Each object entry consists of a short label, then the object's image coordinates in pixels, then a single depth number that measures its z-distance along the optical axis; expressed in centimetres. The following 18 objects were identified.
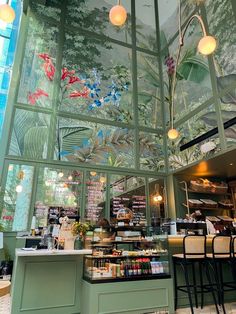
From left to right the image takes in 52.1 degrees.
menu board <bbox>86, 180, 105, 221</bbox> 561
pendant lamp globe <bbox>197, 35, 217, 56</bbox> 317
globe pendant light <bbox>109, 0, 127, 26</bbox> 302
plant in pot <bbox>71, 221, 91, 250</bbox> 356
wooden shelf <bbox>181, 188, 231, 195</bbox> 650
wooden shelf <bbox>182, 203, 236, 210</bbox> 643
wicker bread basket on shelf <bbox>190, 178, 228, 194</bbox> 649
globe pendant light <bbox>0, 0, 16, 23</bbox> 307
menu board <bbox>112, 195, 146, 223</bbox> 591
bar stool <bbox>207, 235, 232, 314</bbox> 403
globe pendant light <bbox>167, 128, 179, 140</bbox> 514
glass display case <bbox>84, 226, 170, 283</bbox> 342
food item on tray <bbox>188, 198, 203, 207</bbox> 634
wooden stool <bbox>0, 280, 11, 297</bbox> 163
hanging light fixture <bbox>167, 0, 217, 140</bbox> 317
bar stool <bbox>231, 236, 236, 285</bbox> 412
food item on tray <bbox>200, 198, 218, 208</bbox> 650
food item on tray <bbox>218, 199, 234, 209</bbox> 676
